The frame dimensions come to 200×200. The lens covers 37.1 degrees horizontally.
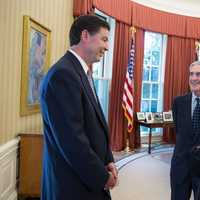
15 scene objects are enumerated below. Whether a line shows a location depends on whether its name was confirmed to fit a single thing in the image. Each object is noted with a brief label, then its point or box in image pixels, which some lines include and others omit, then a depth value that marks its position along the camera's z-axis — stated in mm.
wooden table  5746
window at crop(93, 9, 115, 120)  5758
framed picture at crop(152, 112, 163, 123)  6045
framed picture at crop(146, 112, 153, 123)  5955
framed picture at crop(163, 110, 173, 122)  6138
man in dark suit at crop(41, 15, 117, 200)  1235
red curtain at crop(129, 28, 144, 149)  6066
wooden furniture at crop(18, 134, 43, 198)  2879
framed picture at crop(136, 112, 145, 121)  6027
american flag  5656
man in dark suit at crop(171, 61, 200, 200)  2145
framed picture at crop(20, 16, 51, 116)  2881
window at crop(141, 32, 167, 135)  6598
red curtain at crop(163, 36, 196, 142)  6641
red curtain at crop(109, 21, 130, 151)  5742
